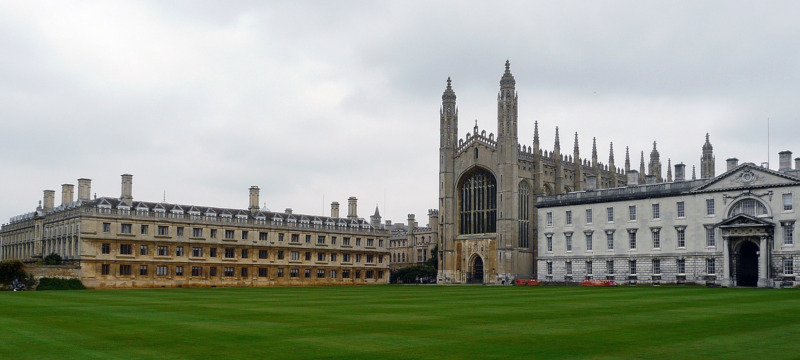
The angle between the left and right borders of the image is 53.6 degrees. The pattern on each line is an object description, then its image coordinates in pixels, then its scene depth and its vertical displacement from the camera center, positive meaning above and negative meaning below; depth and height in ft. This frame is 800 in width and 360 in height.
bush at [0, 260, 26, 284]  218.79 -7.59
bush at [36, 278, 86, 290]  234.38 -12.01
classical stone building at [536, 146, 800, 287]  215.92 +6.29
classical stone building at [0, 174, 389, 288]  263.90 +0.94
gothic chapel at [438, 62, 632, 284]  302.04 +23.76
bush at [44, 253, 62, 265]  264.93 -5.09
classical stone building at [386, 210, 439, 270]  433.48 +2.96
